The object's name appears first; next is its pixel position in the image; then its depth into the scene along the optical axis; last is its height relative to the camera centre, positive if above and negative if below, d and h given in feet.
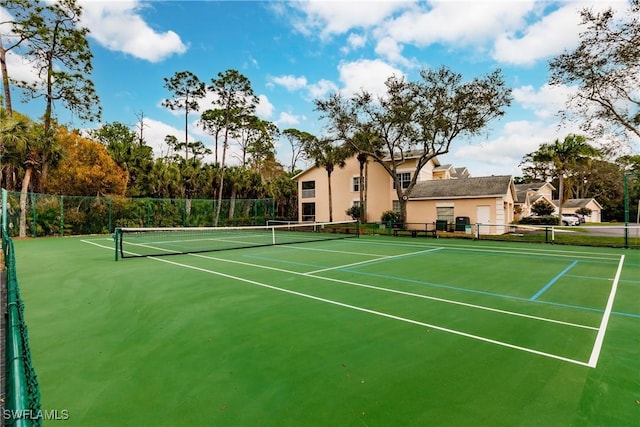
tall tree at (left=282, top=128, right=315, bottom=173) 160.76 +39.30
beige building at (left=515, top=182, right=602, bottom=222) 132.46 +4.32
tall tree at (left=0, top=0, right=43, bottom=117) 68.80 +42.42
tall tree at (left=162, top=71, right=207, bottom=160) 97.86 +38.58
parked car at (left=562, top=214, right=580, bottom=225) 126.61 -3.75
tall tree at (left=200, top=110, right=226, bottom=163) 101.60 +29.49
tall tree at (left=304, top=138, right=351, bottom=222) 93.45 +17.59
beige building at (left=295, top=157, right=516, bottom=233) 78.18 +4.78
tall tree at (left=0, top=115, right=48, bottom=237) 58.70 +13.07
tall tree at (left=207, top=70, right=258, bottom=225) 98.68 +37.01
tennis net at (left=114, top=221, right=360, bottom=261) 46.19 -5.19
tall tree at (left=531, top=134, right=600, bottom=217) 94.63 +17.66
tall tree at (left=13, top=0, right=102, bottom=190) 72.79 +39.18
